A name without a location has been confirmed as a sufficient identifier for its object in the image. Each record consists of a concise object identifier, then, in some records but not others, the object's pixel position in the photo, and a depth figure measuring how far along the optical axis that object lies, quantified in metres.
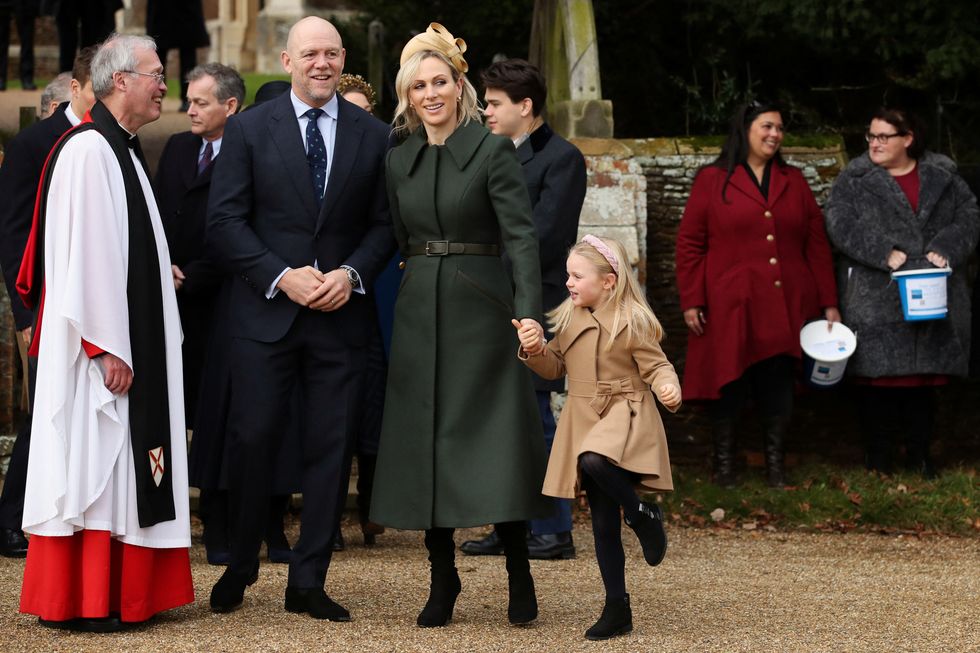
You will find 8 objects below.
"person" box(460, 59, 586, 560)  13.94
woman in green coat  10.94
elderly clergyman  10.73
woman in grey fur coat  16.92
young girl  10.79
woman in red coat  16.66
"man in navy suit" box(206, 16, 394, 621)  11.30
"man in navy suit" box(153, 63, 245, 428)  14.27
